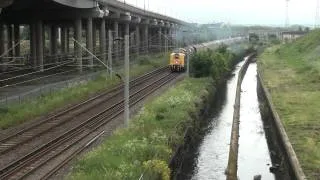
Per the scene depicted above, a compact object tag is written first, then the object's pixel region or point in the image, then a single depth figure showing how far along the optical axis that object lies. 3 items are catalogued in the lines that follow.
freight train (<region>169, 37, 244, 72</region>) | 68.31
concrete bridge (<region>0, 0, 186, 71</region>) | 57.03
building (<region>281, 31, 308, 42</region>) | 182.38
